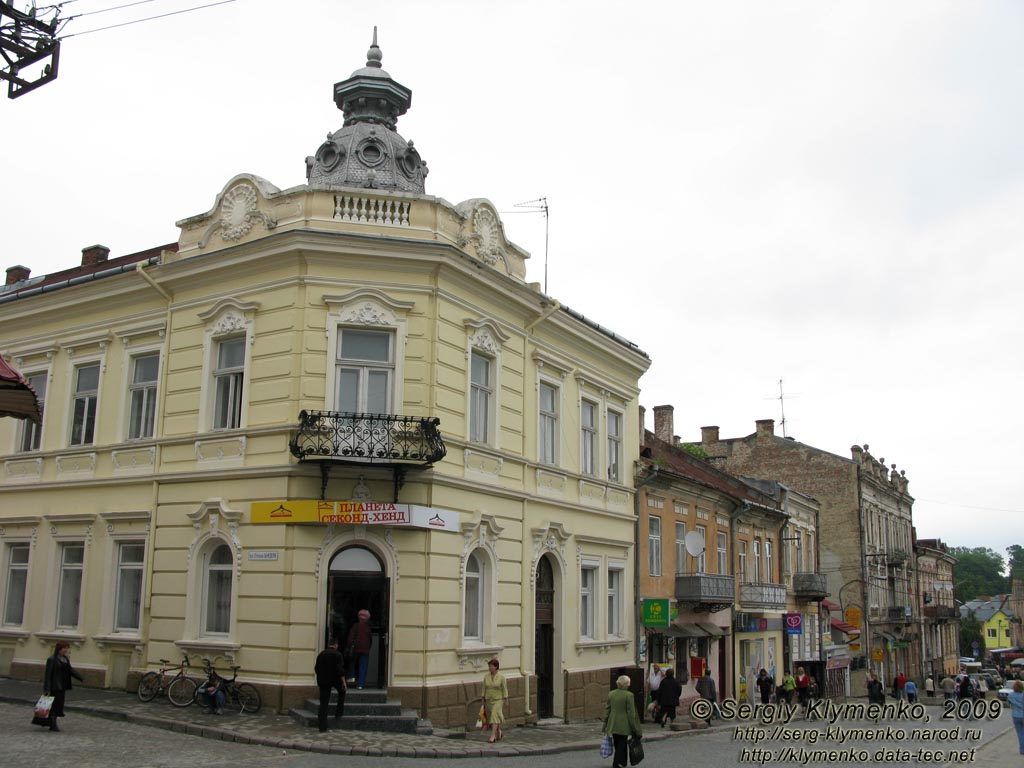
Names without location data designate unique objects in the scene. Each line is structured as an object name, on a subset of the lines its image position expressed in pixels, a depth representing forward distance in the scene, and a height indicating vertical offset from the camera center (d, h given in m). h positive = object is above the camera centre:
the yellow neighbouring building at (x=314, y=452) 17.38 +2.73
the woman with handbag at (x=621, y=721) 14.74 -1.70
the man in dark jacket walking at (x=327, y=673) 15.54 -1.15
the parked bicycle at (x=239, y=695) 16.75 -1.63
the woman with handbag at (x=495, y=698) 17.45 -1.67
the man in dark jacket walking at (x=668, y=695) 23.91 -2.14
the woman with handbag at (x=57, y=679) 14.86 -1.25
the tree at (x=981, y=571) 154.75 +6.18
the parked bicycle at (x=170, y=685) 17.41 -1.56
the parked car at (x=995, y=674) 66.88 -4.48
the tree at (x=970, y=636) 105.38 -2.71
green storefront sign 25.52 -0.23
